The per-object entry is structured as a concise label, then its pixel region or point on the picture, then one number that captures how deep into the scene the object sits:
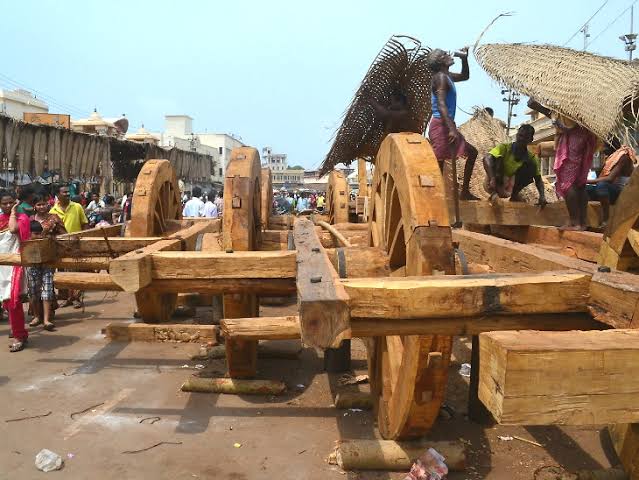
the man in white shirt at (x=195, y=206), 12.73
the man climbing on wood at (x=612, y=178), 4.56
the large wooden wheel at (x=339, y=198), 7.95
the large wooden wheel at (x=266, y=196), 6.15
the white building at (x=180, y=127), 57.88
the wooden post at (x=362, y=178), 10.29
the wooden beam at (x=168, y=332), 5.49
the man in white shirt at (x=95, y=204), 12.42
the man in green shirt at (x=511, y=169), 5.28
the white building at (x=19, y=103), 27.14
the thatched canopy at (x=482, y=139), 7.87
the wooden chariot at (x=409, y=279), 1.29
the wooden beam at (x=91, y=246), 3.71
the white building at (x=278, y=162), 95.17
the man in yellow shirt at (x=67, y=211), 7.44
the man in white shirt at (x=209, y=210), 12.66
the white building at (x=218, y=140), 62.97
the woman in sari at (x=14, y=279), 5.55
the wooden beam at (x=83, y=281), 3.96
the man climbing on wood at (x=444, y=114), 4.98
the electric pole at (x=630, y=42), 20.80
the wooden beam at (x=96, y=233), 3.78
